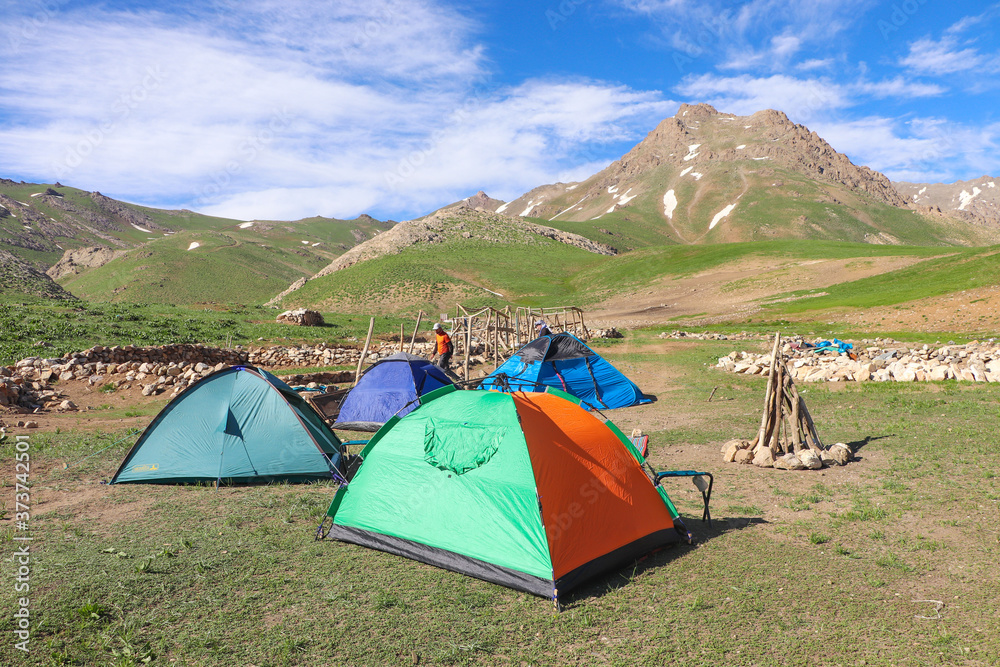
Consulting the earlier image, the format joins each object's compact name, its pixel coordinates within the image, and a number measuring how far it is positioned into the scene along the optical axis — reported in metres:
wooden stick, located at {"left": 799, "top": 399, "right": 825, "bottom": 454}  10.75
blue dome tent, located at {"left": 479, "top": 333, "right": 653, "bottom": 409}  17.44
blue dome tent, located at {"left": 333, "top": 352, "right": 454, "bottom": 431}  14.35
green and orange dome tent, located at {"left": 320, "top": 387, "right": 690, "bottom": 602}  6.14
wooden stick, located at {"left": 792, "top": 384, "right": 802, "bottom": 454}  10.65
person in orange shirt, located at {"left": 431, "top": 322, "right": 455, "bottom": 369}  19.47
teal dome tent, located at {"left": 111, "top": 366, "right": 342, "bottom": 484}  9.61
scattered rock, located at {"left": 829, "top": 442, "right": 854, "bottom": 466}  10.33
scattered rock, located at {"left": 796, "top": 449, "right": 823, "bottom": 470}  10.15
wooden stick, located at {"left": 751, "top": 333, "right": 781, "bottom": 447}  10.66
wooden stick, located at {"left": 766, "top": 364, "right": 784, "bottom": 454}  10.74
